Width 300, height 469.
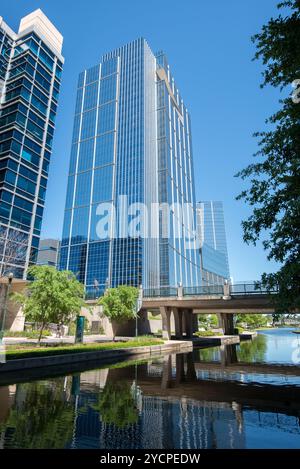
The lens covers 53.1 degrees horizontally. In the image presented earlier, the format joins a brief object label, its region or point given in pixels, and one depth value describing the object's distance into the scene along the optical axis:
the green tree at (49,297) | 26.14
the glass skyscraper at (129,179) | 127.62
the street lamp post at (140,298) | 49.45
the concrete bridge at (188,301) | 42.94
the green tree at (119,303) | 38.22
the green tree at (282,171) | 10.22
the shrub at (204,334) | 62.96
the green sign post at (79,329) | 31.56
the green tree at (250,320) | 120.88
